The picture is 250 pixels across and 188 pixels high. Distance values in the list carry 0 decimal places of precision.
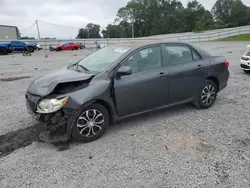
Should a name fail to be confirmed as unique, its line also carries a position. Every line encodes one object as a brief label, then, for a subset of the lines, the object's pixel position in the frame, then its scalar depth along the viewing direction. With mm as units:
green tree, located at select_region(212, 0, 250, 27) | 71538
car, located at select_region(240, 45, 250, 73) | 7862
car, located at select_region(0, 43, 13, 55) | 22545
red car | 30655
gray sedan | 3217
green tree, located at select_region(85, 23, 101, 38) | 90500
